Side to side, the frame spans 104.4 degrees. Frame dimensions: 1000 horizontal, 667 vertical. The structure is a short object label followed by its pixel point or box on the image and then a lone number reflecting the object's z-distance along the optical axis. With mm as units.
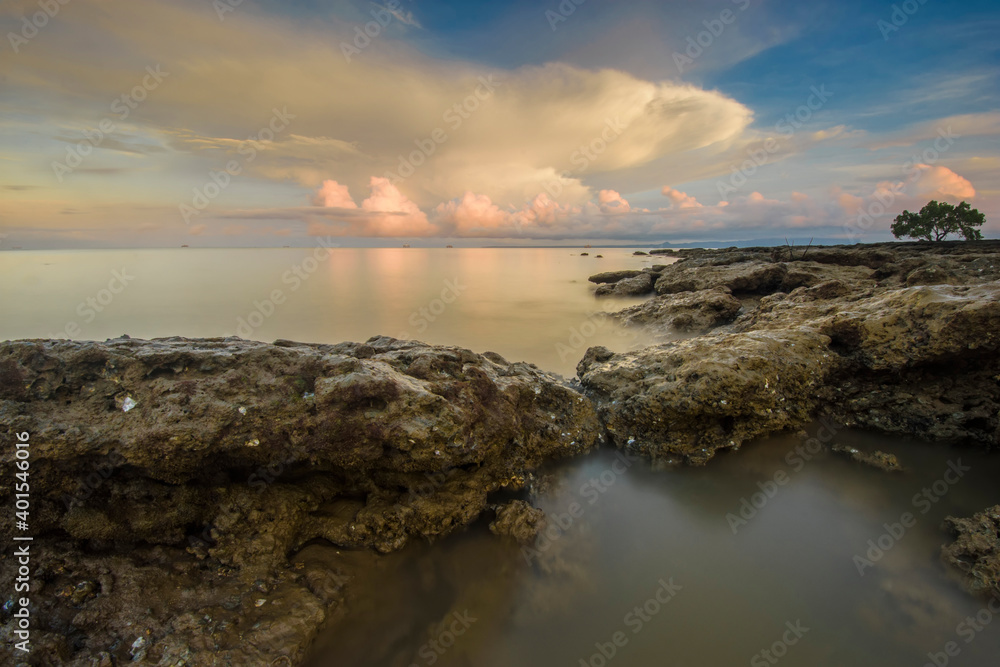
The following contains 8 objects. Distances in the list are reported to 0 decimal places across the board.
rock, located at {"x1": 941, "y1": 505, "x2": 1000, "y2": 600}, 3072
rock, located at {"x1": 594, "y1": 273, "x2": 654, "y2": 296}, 20266
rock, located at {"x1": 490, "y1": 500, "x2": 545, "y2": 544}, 3771
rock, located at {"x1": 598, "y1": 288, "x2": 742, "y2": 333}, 11305
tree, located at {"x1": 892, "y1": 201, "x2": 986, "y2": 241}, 32938
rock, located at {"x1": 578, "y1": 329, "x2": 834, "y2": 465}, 4859
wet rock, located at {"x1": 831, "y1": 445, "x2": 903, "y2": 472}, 4527
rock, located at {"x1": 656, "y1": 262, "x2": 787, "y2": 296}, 13750
